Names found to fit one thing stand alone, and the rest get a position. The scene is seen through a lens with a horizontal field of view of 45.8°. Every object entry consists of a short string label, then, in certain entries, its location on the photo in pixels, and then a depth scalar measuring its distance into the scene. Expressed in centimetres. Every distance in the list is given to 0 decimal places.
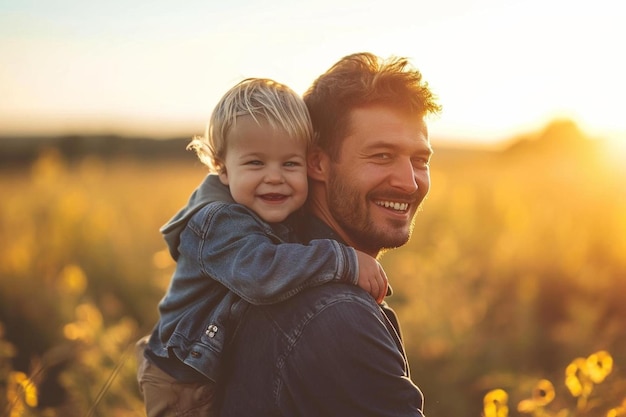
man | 209
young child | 228
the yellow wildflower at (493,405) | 268
